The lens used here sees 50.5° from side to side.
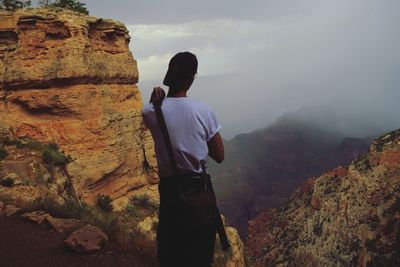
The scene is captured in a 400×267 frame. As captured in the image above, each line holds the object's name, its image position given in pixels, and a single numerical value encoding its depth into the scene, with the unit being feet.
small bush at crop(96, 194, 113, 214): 68.59
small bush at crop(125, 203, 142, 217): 71.66
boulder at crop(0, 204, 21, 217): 30.55
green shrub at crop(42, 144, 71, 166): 59.82
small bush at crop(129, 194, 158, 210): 76.53
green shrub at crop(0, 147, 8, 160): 55.18
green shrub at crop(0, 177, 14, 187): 43.75
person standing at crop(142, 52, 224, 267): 13.96
